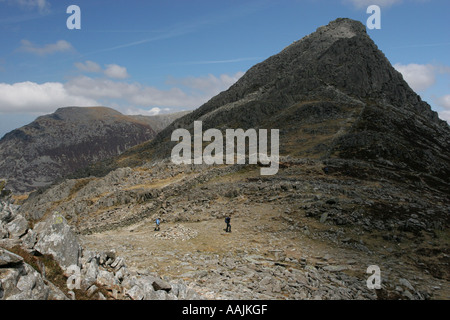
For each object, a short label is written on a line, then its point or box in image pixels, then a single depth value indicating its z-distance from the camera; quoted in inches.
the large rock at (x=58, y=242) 414.9
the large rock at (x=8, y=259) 313.1
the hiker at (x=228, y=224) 884.0
